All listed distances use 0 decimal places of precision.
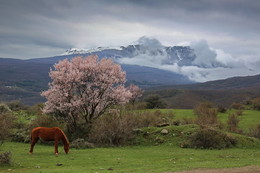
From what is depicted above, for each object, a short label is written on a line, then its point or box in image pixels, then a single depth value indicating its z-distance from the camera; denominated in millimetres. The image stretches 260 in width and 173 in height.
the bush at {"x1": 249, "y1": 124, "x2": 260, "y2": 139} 38625
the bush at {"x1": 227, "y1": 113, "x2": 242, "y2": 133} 44341
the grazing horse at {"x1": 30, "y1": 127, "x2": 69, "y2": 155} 24969
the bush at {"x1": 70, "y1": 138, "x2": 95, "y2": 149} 29688
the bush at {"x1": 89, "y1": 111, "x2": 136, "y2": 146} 31875
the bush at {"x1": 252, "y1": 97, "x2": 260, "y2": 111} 67425
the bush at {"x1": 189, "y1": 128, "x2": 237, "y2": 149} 30891
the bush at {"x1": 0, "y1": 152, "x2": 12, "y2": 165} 18812
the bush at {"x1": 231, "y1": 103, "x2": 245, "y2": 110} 72812
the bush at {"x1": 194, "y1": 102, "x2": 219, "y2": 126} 41203
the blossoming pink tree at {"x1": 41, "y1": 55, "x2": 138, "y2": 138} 33438
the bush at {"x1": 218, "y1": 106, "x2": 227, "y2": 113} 63969
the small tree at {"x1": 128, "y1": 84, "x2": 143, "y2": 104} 62488
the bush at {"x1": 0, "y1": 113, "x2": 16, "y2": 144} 23364
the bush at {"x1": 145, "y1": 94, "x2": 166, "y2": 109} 78312
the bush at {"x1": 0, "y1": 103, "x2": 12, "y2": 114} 51412
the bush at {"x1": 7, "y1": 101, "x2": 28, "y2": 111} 69988
